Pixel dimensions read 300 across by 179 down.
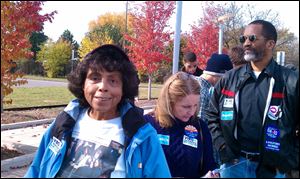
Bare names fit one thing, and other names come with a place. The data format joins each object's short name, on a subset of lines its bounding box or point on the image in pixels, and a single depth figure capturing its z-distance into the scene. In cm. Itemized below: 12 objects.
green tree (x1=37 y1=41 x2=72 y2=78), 2391
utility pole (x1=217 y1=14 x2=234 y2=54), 1272
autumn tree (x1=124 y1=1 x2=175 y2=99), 1372
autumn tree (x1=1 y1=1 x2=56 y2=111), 527
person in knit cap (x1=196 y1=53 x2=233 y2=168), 317
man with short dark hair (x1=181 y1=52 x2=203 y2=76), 501
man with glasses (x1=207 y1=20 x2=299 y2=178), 193
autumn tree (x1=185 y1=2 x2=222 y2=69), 1592
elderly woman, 134
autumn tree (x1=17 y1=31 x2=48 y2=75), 2753
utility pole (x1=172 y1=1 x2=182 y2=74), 573
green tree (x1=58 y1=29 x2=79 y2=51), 2059
